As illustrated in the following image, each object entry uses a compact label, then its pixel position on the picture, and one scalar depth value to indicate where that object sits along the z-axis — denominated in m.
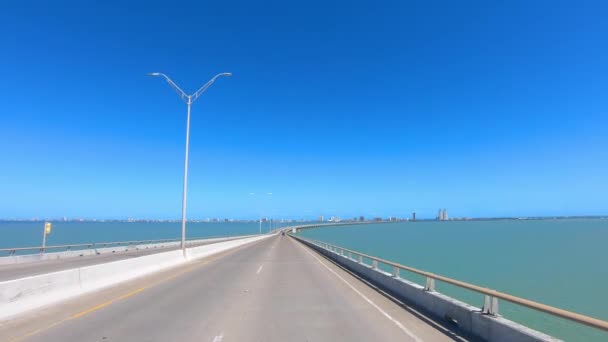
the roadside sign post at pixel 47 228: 28.94
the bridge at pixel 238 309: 7.63
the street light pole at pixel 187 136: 25.66
